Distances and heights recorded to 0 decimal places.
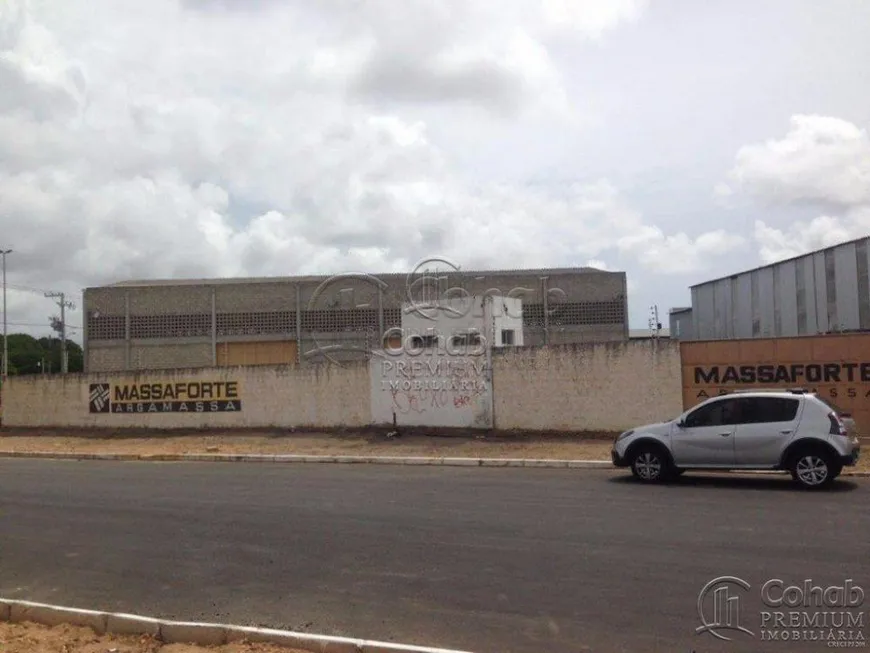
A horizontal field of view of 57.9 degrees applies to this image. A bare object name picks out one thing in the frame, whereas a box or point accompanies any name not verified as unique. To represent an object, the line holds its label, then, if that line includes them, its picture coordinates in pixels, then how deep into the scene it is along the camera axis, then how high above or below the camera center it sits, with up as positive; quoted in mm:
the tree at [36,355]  79062 +1703
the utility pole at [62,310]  57325 +4768
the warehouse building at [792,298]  34969 +2913
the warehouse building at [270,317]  52031 +3214
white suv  12023 -1336
